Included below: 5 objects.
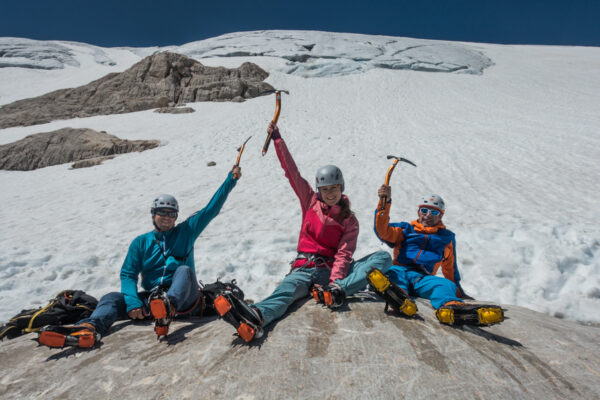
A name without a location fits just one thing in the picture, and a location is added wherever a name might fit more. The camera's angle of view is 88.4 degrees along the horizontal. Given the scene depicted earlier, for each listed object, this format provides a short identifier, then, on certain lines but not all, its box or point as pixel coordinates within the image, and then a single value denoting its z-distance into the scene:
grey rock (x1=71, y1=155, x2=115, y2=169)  13.41
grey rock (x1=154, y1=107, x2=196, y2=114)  21.28
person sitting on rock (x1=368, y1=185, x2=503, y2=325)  3.38
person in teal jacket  3.09
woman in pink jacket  2.93
